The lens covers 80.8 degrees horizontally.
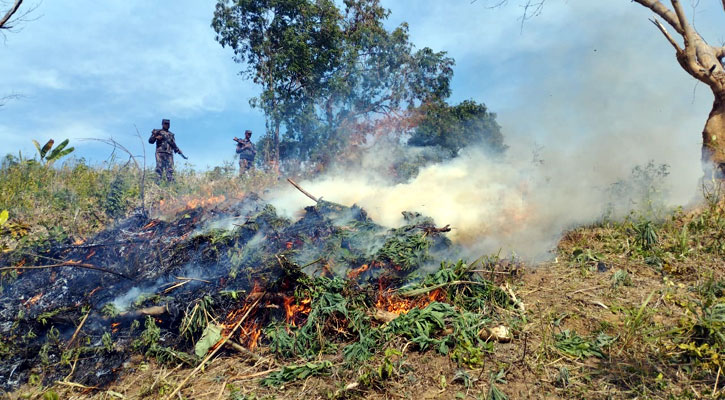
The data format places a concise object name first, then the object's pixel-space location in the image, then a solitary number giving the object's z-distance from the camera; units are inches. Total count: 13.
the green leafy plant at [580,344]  142.0
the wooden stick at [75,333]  179.0
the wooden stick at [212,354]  147.4
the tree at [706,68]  270.5
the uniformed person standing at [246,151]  547.8
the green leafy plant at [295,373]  145.2
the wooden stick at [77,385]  159.5
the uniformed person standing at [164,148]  477.6
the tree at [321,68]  598.9
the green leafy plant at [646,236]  213.5
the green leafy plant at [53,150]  393.1
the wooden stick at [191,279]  201.8
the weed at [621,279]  185.0
